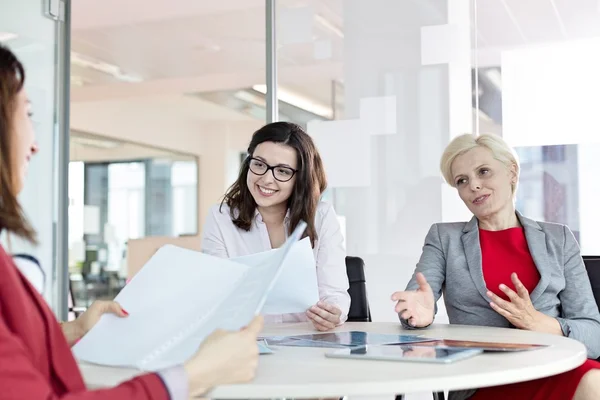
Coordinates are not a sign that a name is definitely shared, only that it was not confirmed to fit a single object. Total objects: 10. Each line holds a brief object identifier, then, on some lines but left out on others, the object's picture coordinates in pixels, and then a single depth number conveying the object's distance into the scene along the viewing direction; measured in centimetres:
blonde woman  215
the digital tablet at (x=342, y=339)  170
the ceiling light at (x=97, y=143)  1217
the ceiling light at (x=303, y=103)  431
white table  118
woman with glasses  267
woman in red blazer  95
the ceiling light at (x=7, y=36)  445
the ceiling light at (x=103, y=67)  894
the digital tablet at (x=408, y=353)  140
